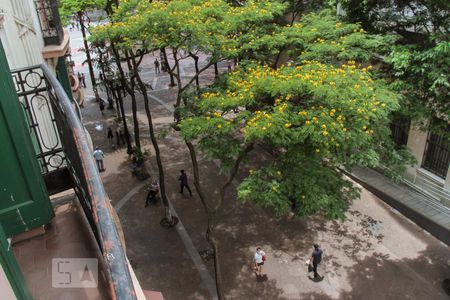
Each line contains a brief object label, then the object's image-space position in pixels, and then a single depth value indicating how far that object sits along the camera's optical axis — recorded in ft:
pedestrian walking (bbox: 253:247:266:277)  39.51
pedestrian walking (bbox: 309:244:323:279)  39.53
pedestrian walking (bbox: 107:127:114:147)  67.99
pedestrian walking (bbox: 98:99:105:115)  82.64
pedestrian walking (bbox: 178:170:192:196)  53.67
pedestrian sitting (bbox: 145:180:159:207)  52.52
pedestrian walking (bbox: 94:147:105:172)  59.45
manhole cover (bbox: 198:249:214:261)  44.00
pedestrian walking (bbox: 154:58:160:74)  104.99
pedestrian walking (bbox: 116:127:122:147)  69.17
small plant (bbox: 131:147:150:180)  59.36
